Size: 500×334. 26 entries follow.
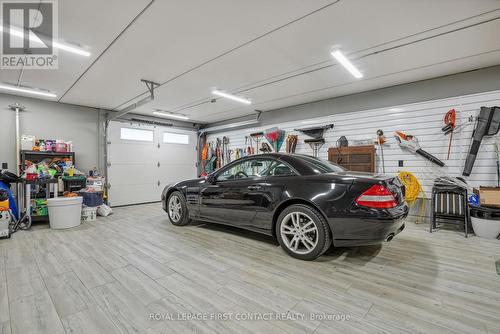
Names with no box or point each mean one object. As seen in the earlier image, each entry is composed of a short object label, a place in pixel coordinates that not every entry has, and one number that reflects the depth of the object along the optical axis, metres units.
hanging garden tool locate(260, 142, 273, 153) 6.55
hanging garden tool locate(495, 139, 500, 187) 3.54
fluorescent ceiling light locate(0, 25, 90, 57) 2.57
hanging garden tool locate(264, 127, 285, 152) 6.28
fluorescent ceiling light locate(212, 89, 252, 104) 4.90
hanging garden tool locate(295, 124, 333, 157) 5.43
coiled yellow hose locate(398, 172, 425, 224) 4.25
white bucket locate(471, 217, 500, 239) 3.21
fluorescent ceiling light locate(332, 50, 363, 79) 3.17
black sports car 2.13
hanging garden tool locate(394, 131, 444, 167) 4.14
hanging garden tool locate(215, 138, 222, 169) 7.94
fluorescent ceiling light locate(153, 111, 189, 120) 6.75
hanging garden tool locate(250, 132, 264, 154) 6.76
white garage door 6.34
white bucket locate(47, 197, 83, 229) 3.90
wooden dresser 4.72
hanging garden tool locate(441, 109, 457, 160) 3.90
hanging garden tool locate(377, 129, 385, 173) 4.65
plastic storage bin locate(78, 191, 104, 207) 4.75
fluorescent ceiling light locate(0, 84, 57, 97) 4.37
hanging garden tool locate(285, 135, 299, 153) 5.98
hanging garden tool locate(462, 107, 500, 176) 3.58
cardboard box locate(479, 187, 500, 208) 3.26
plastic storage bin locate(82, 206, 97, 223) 4.59
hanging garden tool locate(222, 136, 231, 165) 7.71
